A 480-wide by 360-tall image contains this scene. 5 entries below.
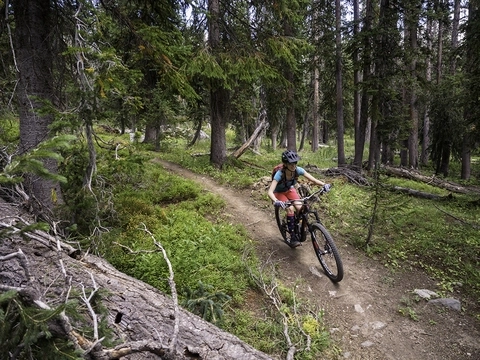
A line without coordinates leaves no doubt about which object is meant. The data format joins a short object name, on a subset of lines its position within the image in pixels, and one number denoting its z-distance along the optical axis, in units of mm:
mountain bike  5789
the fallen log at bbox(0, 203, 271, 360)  2193
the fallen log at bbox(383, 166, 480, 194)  16312
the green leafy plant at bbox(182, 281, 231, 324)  4367
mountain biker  6131
